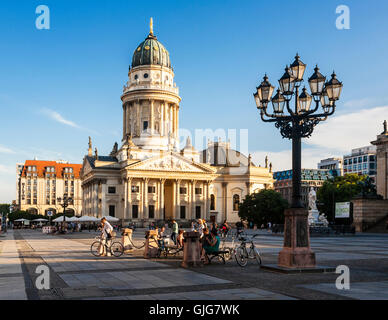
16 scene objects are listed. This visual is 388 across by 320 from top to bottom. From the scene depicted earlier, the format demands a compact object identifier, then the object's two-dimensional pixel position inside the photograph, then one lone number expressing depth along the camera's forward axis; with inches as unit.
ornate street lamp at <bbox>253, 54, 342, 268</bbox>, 625.6
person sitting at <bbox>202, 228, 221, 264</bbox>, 741.3
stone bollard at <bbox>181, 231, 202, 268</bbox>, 711.1
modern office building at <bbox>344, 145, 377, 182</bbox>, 5579.7
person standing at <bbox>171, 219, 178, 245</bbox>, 1198.0
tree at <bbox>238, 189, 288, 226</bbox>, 3029.0
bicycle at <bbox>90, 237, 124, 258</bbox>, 903.1
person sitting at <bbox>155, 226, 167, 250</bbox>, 885.2
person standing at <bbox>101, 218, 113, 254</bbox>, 903.4
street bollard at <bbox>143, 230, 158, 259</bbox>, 866.1
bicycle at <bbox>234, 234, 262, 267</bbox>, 708.7
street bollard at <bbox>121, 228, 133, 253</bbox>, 1028.5
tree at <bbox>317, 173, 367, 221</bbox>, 3339.1
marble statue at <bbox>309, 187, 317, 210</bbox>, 2090.3
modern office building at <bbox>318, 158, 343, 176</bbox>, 6638.3
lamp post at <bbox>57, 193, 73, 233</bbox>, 2308.1
